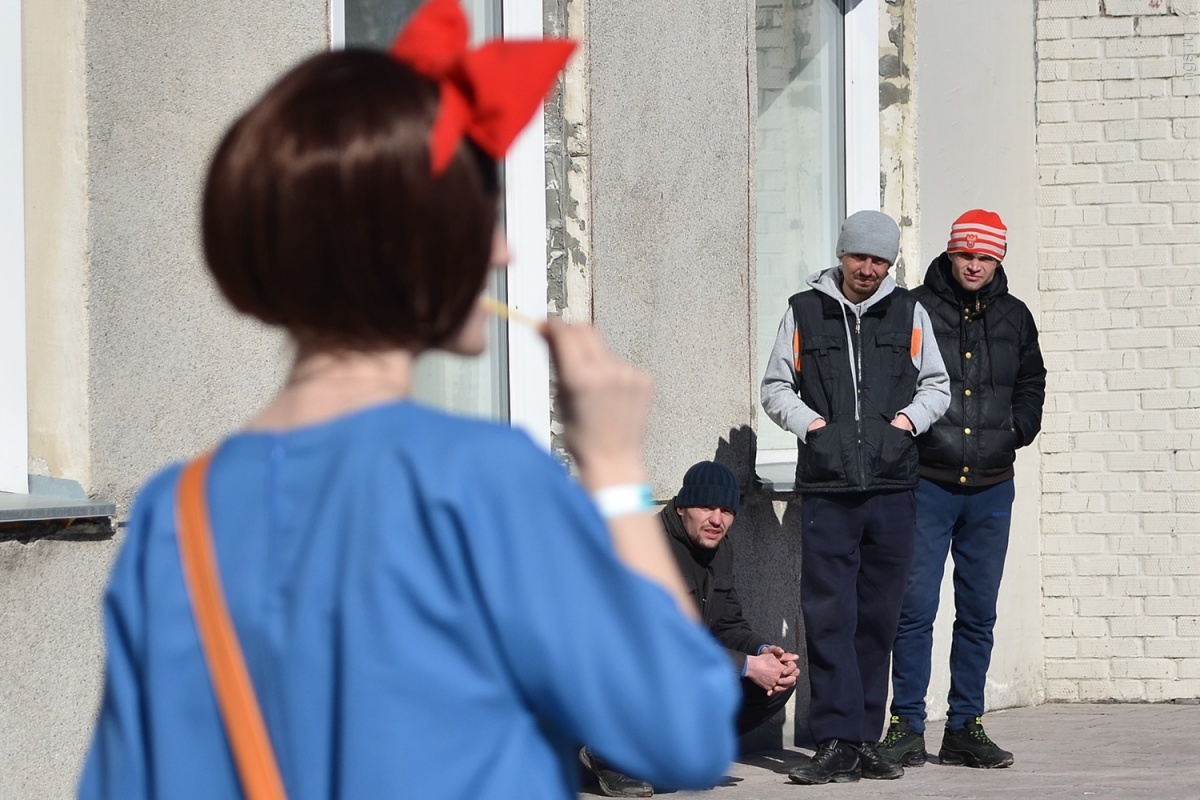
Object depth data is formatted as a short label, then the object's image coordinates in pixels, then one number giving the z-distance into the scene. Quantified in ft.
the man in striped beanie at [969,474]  40.18
